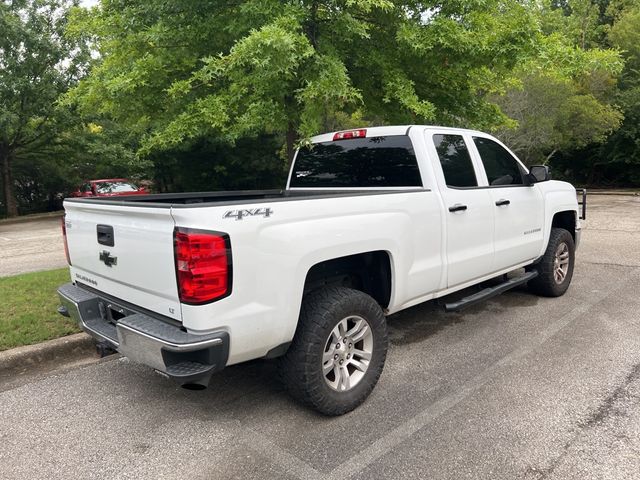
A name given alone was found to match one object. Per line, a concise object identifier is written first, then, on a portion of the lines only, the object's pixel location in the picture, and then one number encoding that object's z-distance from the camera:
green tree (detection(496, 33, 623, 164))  21.25
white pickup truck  2.60
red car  17.44
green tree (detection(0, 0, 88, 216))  18.77
